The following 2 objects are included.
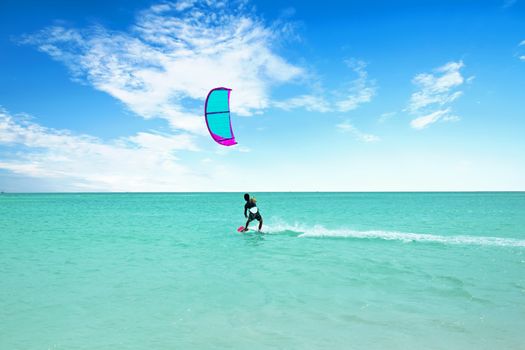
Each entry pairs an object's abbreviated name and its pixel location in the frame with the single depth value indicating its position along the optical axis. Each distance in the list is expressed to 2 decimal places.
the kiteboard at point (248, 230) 17.23
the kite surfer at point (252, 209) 15.48
